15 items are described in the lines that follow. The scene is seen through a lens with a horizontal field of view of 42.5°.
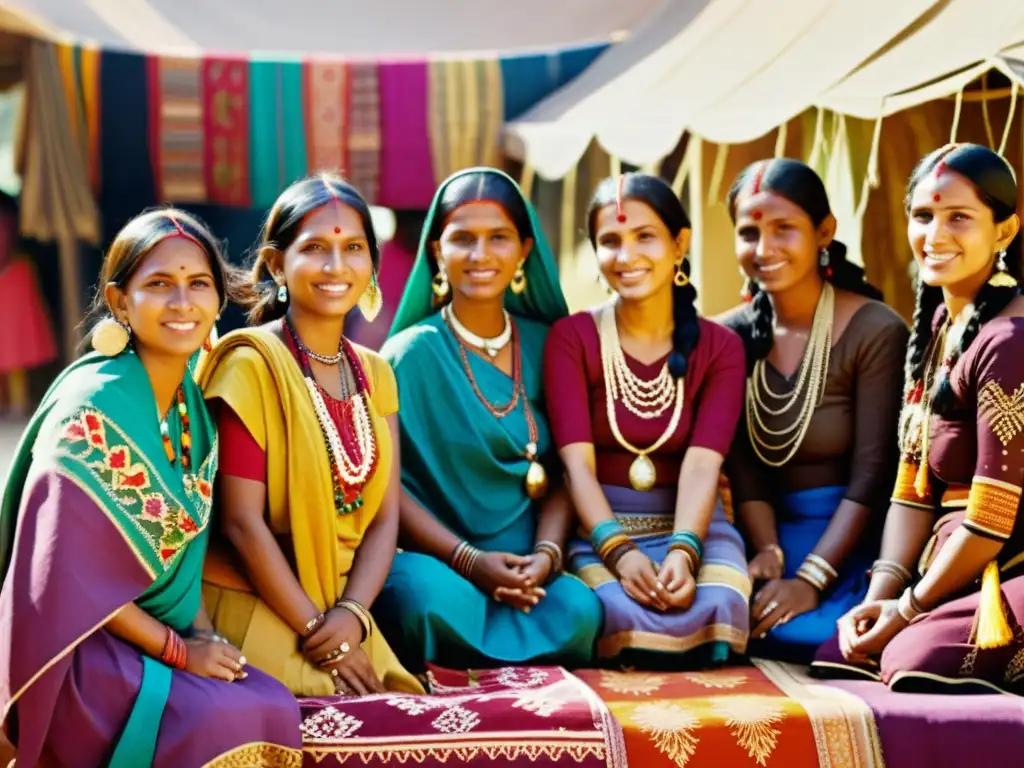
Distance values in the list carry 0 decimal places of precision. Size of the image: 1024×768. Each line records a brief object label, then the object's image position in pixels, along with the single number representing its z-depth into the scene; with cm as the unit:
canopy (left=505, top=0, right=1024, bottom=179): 471
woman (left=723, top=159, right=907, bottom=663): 370
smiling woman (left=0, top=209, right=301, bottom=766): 268
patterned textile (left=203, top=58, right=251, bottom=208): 747
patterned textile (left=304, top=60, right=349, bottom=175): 757
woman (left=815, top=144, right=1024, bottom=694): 316
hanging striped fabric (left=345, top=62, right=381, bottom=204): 762
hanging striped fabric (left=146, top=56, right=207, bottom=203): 745
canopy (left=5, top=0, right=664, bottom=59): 832
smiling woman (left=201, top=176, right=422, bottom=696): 316
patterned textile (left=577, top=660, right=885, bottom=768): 293
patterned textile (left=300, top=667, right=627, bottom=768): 288
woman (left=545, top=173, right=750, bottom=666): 367
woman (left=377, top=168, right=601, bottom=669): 352
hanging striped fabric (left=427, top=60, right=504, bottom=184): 764
